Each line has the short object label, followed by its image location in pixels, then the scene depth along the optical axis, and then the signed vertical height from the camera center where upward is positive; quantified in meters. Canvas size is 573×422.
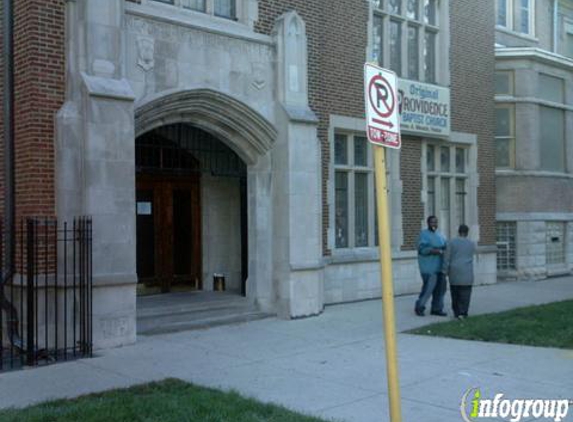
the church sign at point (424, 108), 15.00 +2.47
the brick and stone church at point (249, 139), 9.27 +1.43
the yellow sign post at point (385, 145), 4.58 +0.51
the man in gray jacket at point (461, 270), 11.63 -0.79
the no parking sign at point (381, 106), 4.69 +0.77
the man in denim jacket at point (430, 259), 12.07 -0.63
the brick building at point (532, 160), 18.67 +1.62
